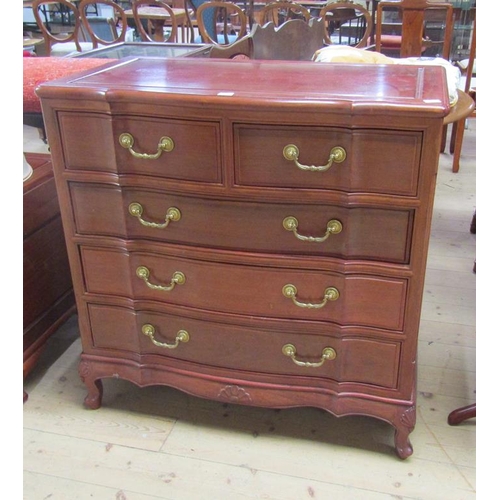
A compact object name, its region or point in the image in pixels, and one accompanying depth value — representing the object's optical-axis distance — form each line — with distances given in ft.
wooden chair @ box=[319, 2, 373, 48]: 9.38
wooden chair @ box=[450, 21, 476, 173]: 9.38
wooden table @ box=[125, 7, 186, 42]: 13.78
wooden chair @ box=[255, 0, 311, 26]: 10.72
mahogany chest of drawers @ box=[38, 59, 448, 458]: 3.43
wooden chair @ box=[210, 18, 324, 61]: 5.34
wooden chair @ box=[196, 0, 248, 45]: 10.32
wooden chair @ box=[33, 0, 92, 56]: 11.23
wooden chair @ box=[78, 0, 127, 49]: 10.65
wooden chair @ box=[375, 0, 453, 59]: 7.45
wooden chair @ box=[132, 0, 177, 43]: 11.25
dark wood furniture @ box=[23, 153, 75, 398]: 5.06
